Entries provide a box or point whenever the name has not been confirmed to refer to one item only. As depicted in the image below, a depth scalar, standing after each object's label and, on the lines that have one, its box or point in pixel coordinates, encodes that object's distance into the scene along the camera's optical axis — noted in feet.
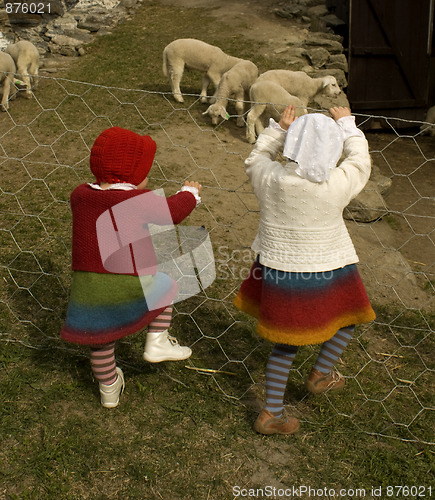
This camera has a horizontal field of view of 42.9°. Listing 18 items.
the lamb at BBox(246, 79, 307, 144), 17.60
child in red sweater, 6.51
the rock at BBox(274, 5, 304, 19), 29.94
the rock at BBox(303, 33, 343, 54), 25.27
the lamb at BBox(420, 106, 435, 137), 24.74
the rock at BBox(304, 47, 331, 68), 24.38
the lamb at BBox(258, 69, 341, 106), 19.07
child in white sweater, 6.06
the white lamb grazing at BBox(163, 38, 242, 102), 20.85
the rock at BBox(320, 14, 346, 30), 27.66
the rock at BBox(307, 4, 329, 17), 29.22
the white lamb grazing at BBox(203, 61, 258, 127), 19.16
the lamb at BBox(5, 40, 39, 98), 21.89
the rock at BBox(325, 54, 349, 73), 24.66
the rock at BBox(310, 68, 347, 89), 23.46
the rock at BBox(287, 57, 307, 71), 23.82
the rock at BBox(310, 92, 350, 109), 19.67
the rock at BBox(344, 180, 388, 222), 14.26
